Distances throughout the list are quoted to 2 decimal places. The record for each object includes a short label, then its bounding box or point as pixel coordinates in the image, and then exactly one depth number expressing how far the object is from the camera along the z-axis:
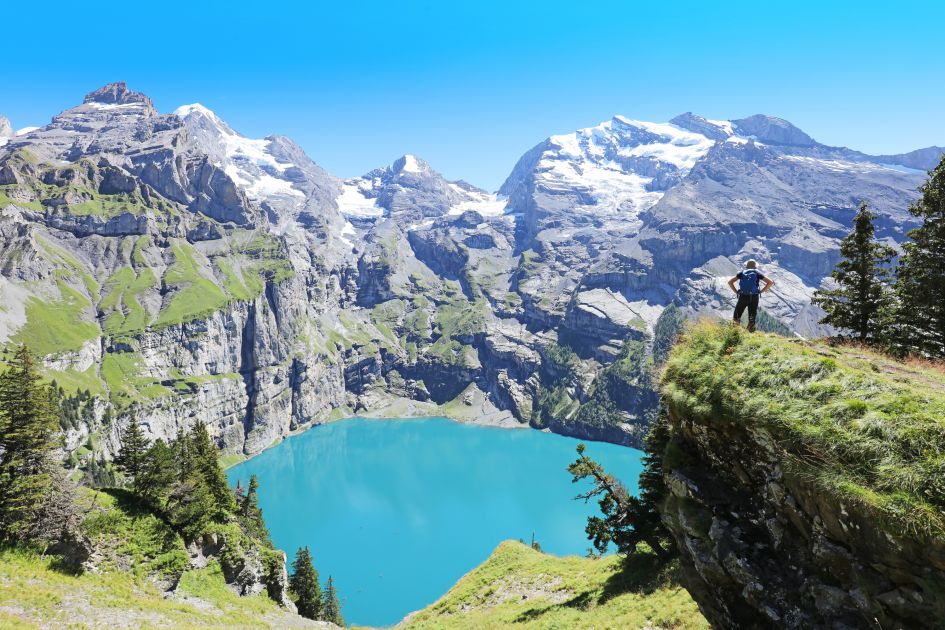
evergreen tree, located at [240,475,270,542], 68.06
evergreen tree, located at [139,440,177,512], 37.56
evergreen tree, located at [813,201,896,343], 30.39
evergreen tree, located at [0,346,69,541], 27.33
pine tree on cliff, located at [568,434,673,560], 29.52
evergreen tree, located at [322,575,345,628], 84.19
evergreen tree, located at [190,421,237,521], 48.59
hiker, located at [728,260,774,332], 18.84
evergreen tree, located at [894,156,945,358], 27.00
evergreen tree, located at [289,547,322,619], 63.59
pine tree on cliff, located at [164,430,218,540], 37.66
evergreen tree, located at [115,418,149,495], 41.03
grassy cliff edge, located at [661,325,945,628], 8.12
